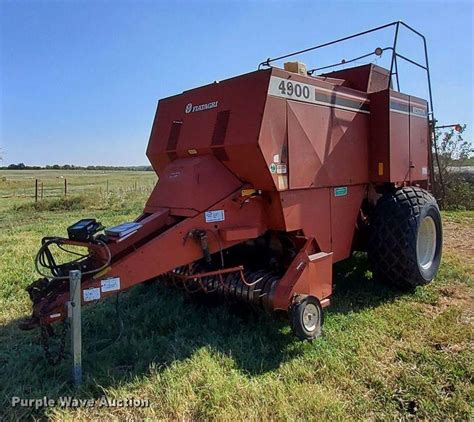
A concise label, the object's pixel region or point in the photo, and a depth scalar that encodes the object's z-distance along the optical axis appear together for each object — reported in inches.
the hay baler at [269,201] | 132.2
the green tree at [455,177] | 542.6
